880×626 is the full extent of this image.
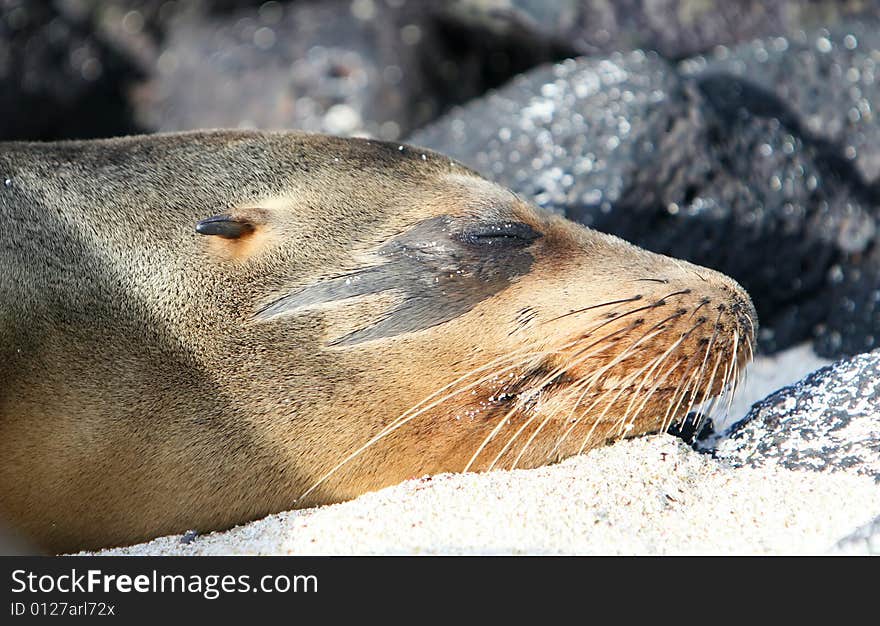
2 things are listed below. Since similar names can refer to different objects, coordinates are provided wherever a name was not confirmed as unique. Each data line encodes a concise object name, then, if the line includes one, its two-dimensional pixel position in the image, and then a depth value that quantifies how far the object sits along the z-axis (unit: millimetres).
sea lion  6391
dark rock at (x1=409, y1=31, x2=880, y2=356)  10516
